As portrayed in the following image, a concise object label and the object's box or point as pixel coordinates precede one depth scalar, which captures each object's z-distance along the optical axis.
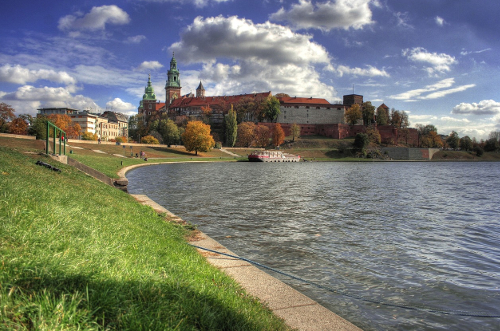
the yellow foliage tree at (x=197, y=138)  86.88
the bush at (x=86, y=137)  107.26
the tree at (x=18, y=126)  71.81
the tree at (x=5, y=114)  68.12
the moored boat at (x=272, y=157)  87.12
